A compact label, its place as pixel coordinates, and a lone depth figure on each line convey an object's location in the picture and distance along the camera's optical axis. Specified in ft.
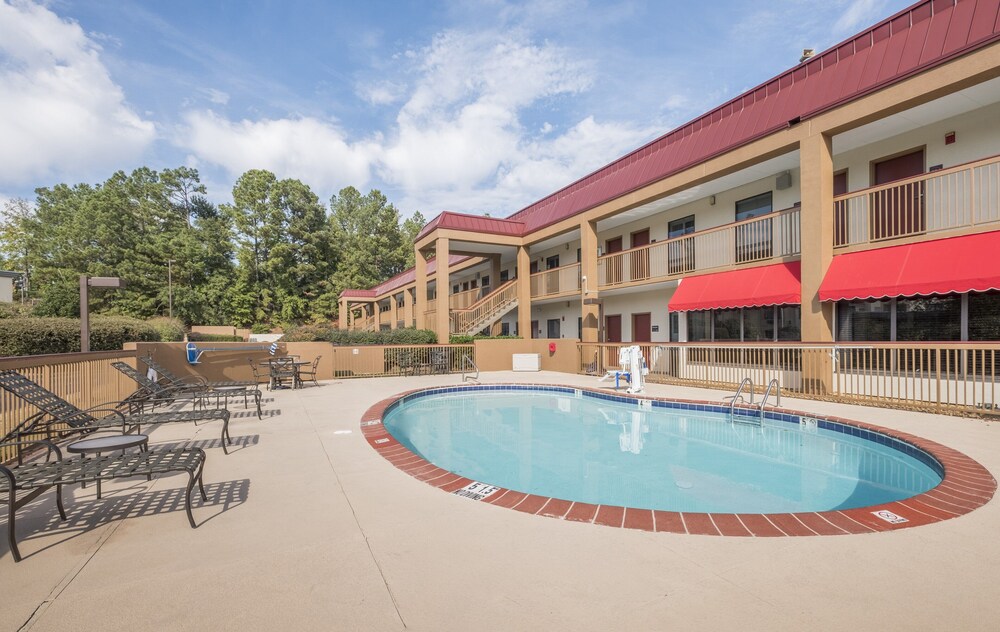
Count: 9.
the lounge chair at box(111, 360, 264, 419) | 22.76
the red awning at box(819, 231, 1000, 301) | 25.72
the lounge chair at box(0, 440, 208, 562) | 9.05
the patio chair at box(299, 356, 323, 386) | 42.58
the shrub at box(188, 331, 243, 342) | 93.45
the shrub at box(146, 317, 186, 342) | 77.50
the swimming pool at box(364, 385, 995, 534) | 15.28
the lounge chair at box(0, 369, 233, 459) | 15.41
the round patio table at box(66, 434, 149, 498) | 11.38
